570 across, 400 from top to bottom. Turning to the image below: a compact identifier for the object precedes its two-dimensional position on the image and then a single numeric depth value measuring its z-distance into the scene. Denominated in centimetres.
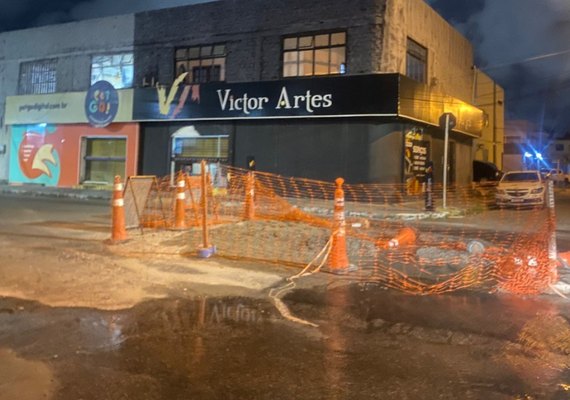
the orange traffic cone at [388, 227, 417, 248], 1050
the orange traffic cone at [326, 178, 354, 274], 811
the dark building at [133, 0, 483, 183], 2033
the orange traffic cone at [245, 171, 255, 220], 1270
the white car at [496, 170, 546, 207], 1961
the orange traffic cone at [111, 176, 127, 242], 988
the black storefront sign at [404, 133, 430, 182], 2161
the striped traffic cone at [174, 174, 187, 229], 1112
